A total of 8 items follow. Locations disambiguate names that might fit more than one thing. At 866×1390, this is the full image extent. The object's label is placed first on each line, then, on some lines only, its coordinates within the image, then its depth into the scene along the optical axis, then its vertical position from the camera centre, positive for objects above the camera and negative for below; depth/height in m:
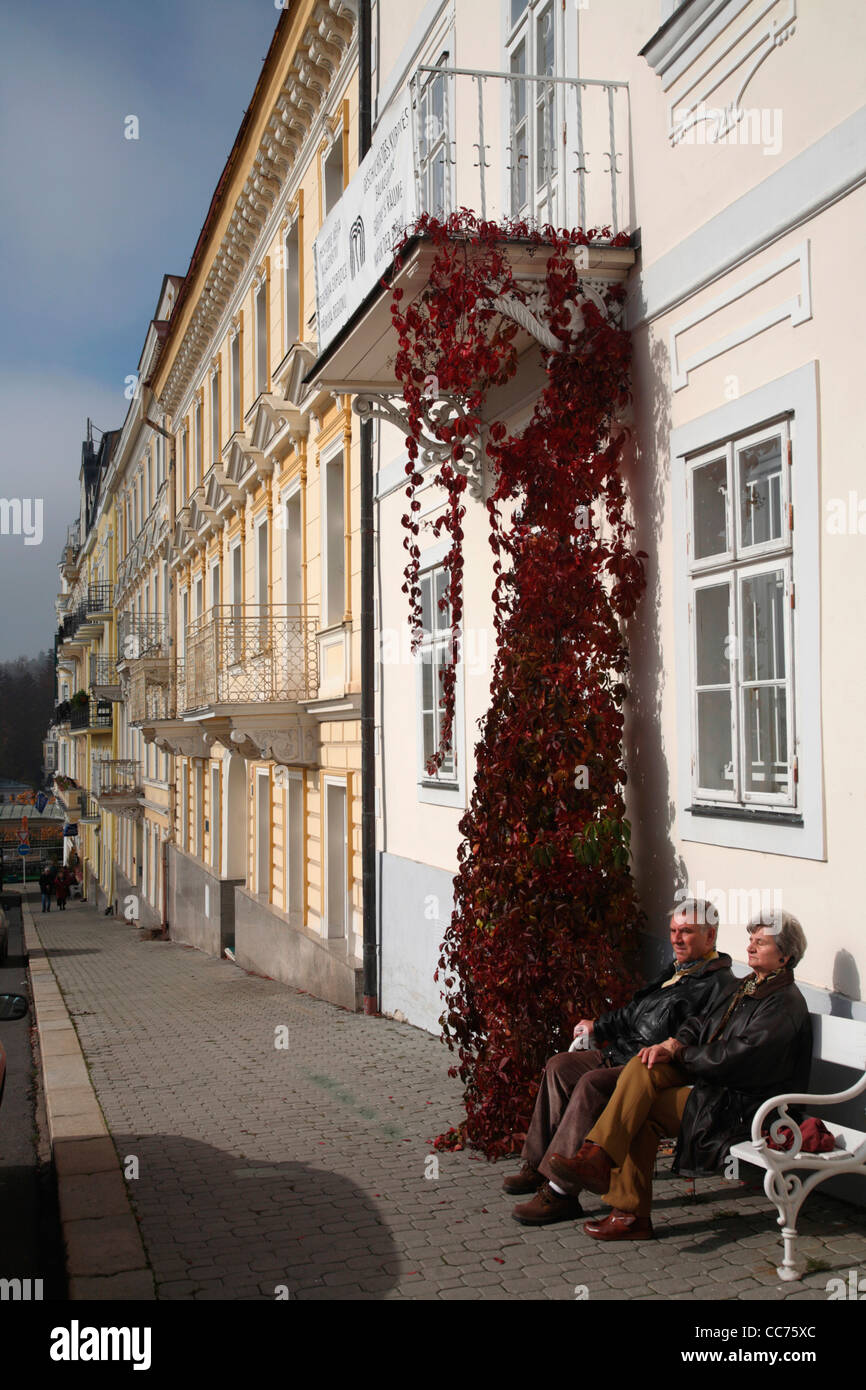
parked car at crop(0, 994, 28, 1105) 6.39 -1.42
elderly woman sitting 4.68 -1.40
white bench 4.35 -1.54
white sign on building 7.45 +3.24
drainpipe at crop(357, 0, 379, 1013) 11.88 +0.47
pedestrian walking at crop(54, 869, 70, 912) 48.59 -6.36
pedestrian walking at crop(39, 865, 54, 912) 47.81 -6.08
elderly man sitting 5.14 -1.46
